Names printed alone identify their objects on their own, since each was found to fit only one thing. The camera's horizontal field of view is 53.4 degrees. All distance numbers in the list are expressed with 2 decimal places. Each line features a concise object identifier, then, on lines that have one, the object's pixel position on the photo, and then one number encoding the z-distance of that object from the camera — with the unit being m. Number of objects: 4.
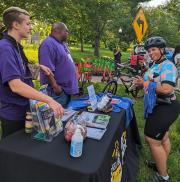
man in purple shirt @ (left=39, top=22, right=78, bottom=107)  2.38
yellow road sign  5.70
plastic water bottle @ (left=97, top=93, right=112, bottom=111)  2.25
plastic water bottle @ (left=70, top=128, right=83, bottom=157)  1.42
